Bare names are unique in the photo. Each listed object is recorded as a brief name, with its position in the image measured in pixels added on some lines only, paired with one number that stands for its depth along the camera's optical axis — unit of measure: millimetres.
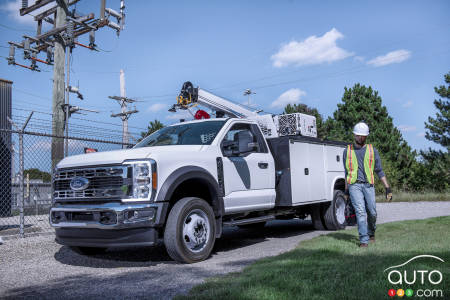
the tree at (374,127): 29125
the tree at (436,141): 27125
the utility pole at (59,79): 13008
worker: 6297
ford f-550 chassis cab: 5332
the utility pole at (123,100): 28859
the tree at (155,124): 28997
